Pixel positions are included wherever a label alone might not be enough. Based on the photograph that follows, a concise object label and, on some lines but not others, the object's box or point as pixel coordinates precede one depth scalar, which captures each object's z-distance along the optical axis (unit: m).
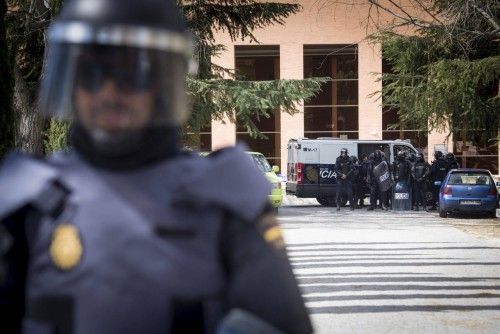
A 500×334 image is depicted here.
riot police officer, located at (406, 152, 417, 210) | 27.20
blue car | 24.23
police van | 28.55
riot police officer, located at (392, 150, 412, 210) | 26.67
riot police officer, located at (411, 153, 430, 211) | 26.84
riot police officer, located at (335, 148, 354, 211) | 27.00
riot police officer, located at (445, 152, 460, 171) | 27.88
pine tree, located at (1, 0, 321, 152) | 20.23
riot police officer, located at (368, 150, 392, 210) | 26.95
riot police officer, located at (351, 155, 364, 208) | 27.78
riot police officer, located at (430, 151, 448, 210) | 27.62
